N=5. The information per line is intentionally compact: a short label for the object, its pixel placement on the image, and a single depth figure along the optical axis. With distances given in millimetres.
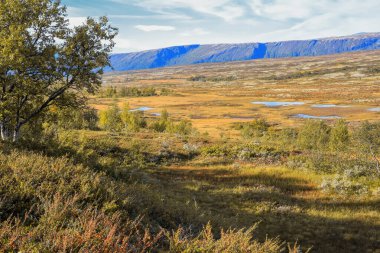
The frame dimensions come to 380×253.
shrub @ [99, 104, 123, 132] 64438
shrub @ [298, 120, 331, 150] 48938
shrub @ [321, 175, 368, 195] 17531
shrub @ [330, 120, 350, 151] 47894
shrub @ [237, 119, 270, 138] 70506
